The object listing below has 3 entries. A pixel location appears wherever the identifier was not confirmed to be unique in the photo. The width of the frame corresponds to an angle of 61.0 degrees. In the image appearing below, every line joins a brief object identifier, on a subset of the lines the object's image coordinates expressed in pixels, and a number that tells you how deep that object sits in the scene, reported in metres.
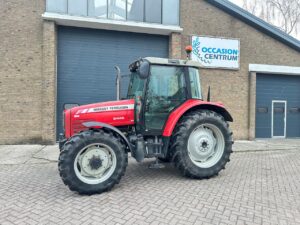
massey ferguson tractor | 4.48
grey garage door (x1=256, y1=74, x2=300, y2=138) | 12.73
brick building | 9.90
